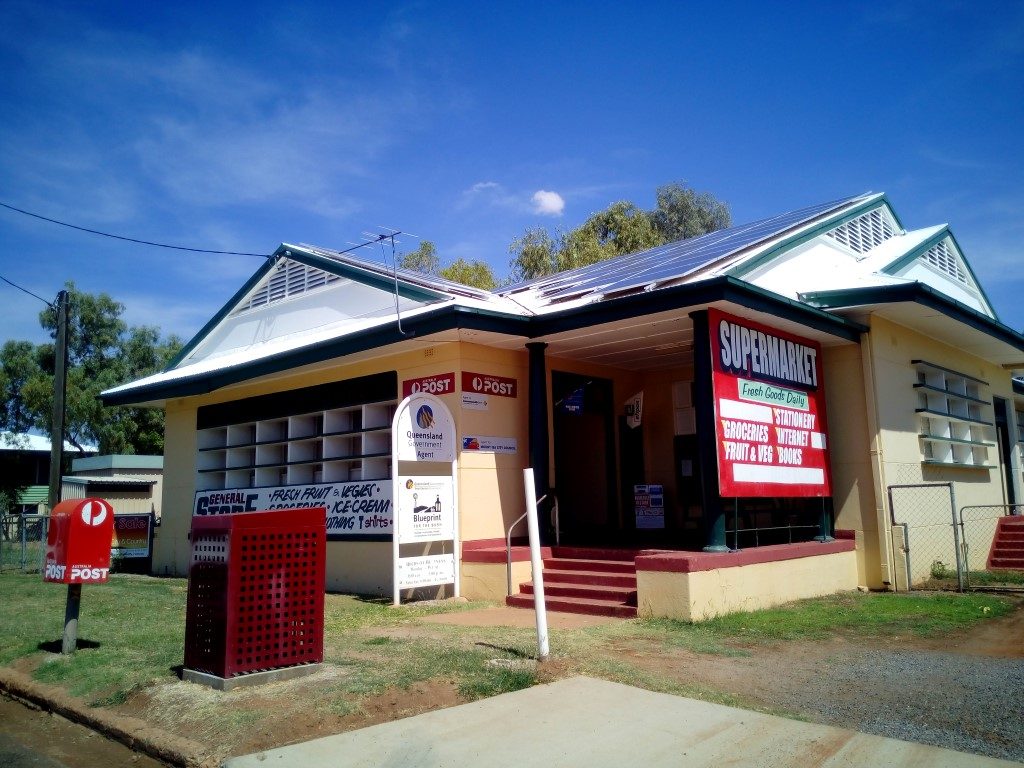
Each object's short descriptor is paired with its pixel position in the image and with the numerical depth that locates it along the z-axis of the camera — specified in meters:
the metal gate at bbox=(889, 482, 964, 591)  13.04
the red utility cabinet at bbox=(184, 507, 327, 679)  6.57
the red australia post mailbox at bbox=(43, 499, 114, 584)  8.01
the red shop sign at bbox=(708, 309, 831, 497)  11.27
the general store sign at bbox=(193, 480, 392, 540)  13.61
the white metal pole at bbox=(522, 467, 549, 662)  7.36
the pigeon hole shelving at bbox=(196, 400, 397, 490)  14.36
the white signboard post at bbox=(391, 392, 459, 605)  11.57
